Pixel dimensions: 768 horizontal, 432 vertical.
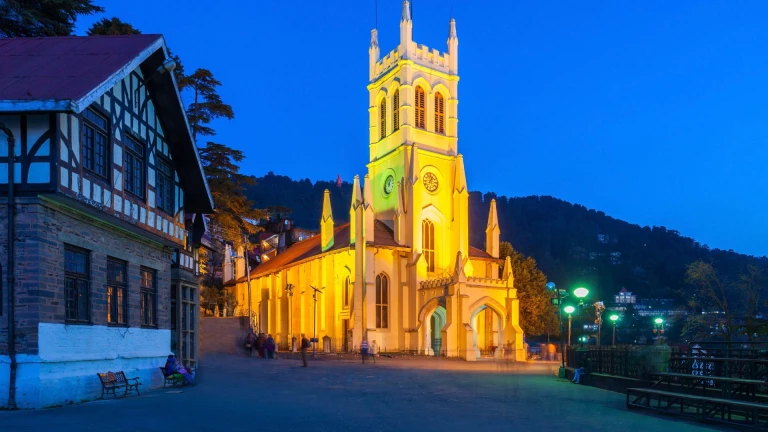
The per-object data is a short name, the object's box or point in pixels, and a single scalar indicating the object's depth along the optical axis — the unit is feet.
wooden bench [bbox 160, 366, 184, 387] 65.77
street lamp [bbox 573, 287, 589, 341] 82.02
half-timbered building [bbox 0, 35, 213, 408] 45.70
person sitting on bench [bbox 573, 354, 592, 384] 75.05
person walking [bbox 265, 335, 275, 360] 140.31
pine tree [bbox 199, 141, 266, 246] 128.93
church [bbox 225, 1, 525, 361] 174.70
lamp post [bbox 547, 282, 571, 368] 83.71
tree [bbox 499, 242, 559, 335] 220.02
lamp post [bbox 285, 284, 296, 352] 213.03
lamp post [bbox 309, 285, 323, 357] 182.09
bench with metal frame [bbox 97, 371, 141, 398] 52.85
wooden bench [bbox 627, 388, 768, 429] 38.81
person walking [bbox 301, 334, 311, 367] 110.22
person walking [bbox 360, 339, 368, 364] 136.46
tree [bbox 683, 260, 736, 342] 104.42
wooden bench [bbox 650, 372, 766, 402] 43.47
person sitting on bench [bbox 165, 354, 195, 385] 65.98
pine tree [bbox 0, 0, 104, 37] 96.99
